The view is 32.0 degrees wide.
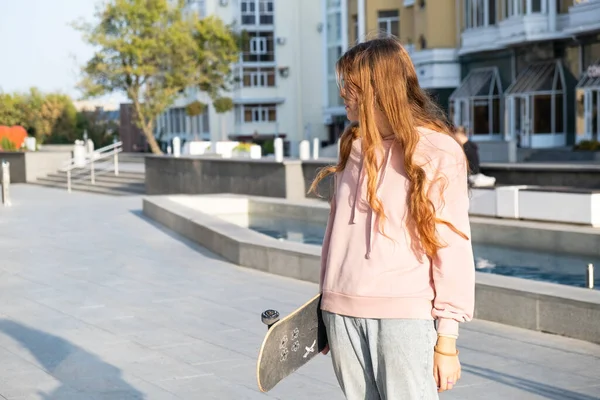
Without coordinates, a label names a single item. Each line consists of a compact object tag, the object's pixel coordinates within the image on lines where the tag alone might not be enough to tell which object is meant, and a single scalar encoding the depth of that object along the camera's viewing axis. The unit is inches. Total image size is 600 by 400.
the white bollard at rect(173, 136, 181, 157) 1184.8
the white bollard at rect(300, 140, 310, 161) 936.9
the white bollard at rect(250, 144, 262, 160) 1128.8
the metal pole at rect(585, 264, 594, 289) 331.3
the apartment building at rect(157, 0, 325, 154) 2753.4
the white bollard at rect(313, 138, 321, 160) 1108.3
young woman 124.5
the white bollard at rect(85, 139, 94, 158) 1477.4
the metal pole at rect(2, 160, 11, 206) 923.5
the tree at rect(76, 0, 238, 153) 2005.4
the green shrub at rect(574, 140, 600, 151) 1250.0
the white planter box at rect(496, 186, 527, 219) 590.9
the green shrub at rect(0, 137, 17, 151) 1540.4
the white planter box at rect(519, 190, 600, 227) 543.2
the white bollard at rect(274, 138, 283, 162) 927.0
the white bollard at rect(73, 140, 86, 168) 1502.2
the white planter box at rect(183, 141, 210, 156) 1254.9
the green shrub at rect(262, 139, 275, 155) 1990.8
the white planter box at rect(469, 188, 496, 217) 612.4
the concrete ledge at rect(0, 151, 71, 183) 1464.1
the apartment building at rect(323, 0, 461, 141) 1716.3
